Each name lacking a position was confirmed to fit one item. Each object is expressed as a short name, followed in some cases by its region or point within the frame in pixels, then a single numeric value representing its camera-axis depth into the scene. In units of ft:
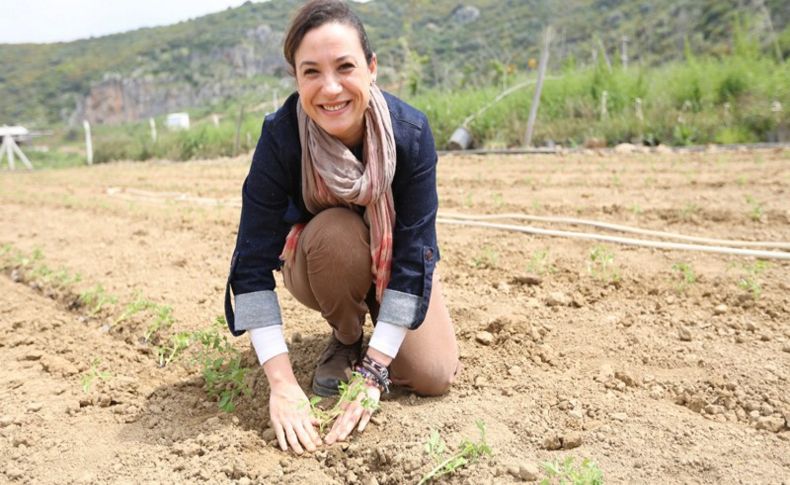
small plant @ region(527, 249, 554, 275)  11.11
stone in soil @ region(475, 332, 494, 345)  8.38
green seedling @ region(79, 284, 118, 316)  10.55
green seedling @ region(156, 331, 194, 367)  8.48
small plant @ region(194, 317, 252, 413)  7.29
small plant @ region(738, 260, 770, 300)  9.26
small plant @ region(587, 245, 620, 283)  10.49
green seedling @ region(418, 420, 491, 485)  5.59
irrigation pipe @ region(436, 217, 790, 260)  10.74
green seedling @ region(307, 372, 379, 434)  6.18
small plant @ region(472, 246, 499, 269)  11.75
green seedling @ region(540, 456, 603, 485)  5.08
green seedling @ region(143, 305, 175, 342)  9.37
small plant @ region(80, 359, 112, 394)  7.54
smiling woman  6.18
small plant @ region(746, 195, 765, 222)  13.35
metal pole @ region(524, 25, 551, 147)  30.45
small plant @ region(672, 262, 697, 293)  9.84
